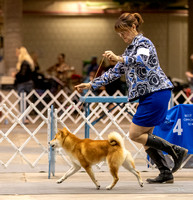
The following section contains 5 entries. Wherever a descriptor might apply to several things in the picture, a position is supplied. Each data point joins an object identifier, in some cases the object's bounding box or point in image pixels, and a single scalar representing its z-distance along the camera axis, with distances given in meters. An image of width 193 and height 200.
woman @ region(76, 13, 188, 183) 12.44
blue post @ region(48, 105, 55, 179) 14.31
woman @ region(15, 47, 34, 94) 28.20
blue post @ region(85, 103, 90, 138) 15.88
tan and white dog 12.32
